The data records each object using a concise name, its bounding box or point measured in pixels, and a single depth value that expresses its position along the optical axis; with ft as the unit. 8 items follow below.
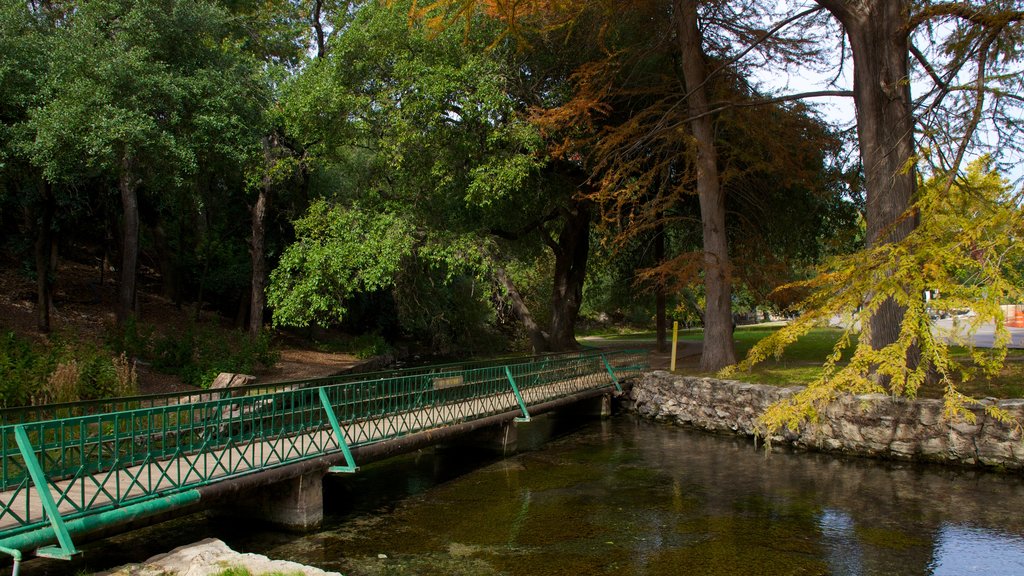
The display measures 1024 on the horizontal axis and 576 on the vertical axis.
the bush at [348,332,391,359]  96.81
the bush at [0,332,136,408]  41.63
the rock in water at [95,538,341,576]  21.66
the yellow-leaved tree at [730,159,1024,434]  33.94
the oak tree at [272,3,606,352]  62.44
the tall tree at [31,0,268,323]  50.19
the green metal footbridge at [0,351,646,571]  22.41
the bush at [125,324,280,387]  61.00
